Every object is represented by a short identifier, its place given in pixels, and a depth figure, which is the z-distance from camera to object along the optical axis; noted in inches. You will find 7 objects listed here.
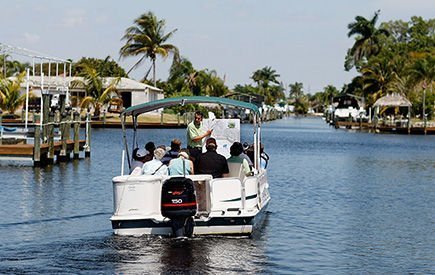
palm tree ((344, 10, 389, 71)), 5457.7
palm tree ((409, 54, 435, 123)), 3895.2
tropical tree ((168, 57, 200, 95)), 4576.8
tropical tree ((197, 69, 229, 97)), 5191.9
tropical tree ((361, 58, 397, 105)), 4761.3
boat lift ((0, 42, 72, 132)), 1459.6
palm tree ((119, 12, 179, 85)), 3929.6
